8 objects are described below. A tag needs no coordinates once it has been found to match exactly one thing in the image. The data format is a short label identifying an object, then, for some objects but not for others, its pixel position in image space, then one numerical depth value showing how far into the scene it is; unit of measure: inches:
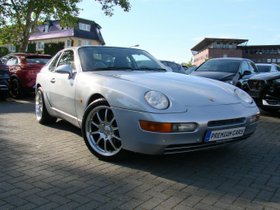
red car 345.1
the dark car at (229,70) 299.3
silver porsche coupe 115.1
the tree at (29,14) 760.3
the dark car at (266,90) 235.5
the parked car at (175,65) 488.0
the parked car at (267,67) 505.4
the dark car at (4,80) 325.1
